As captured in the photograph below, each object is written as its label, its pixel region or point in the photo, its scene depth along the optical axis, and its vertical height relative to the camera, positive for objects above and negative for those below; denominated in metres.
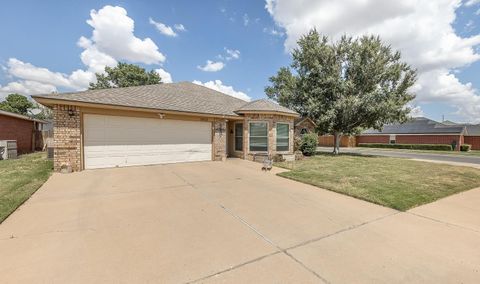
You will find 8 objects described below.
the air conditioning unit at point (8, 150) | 11.27 -0.75
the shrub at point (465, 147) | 24.52 -1.03
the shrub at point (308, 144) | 14.59 -0.44
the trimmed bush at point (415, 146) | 24.82 -1.00
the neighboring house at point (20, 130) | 13.13 +0.42
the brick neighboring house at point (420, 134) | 26.17 +0.58
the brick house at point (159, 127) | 8.00 +0.46
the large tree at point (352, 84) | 14.83 +3.88
